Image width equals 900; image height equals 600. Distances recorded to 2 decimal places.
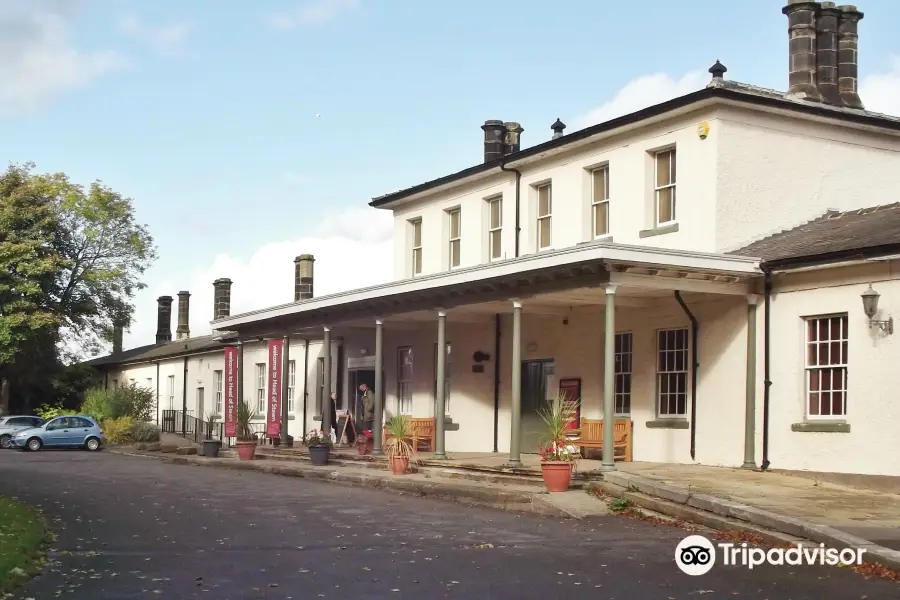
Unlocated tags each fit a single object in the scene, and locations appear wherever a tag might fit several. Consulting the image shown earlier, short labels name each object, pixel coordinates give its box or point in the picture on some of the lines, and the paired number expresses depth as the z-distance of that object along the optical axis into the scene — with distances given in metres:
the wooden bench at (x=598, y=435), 21.64
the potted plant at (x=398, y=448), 22.02
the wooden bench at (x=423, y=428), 26.86
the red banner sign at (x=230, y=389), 33.06
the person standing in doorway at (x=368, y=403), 27.89
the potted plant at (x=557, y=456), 17.44
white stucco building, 17.98
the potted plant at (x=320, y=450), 25.77
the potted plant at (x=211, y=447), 31.00
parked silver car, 41.50
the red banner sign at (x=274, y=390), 31.12
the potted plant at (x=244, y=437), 29.06
